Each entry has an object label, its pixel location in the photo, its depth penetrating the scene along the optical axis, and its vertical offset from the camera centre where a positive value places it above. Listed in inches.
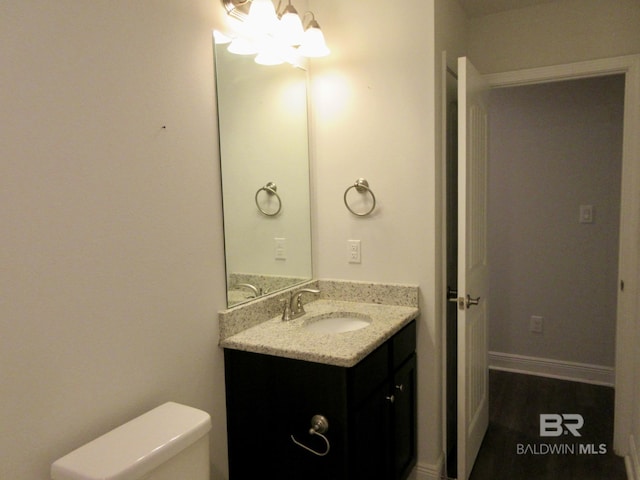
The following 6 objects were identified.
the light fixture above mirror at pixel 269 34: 66.9 +27.0
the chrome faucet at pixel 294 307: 76.7 -16.3
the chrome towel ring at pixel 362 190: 84.5 +3.1
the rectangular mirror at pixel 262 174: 69.4 +5.8
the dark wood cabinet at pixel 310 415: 61.4 -28.9
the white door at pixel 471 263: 77.8 -10.8
